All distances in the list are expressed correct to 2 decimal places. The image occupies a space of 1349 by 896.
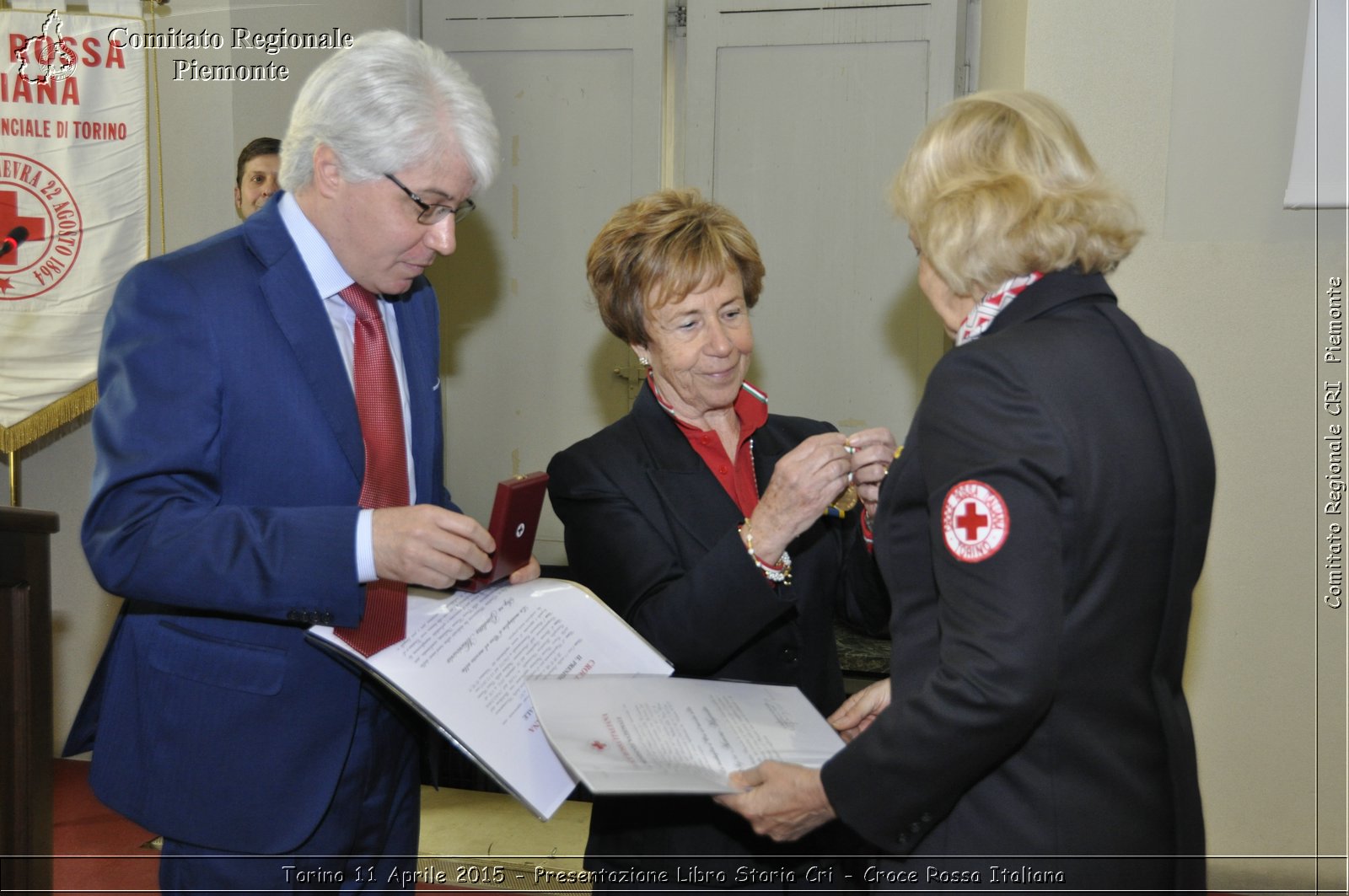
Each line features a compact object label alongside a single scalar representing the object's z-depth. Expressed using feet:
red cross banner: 12.21
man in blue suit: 5.19
